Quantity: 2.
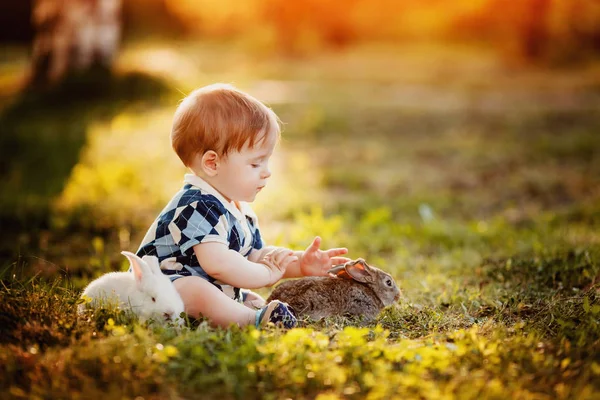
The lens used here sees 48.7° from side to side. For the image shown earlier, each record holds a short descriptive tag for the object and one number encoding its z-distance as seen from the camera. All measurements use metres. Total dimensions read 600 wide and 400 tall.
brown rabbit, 3.70
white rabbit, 3.22
